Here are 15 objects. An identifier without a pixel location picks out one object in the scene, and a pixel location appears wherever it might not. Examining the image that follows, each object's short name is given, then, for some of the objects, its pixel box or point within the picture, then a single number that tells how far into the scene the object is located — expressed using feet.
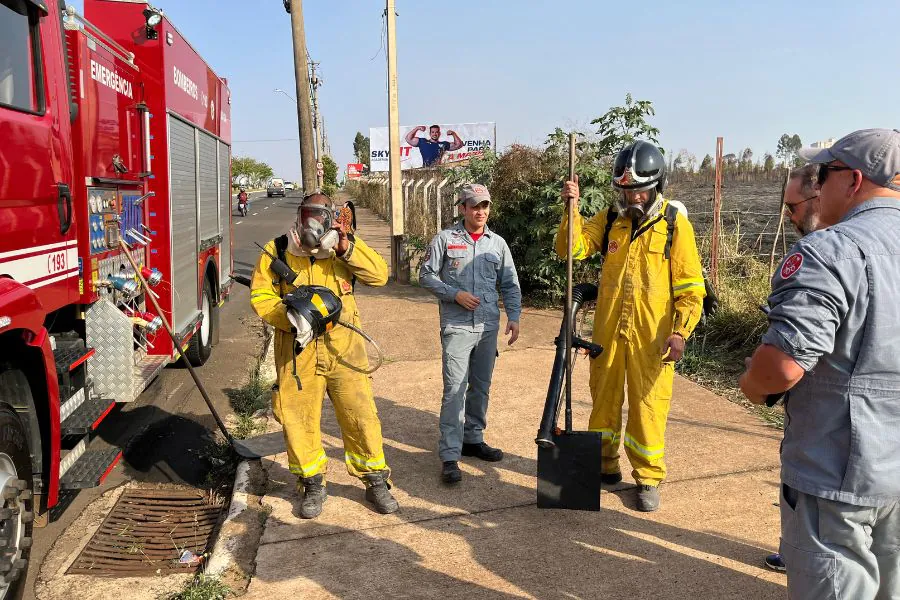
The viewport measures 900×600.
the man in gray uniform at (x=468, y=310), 14.98
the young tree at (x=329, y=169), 183.52
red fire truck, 10.40
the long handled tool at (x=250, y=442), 15.70
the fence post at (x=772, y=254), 24.53
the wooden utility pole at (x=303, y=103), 40.06
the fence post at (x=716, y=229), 26.37
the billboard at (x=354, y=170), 198.65
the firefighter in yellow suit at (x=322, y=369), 12.85
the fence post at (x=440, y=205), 43.74
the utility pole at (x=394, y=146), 41.01
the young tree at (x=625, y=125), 29.27
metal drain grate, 12.19
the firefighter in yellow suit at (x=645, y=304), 13.09
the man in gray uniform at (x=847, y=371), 6.49
